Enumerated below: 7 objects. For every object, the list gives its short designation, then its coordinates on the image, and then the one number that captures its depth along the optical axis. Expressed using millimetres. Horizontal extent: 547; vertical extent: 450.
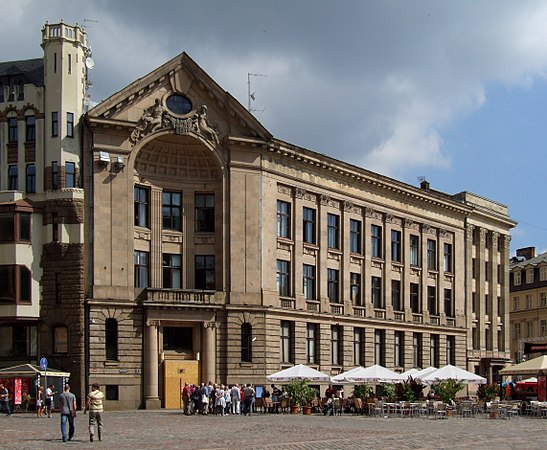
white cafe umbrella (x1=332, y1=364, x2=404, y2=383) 58844
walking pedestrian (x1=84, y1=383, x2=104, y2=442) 33031
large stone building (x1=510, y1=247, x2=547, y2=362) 115062
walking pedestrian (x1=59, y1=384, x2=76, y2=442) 33228
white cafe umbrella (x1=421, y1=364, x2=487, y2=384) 60531
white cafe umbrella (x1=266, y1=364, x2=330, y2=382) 58156
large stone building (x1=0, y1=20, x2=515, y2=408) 59688
